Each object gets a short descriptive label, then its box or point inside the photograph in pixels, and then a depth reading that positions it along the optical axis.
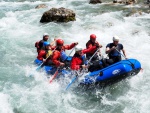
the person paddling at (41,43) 12.38
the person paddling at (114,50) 10.58
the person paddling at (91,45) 11.14
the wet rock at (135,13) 19.45
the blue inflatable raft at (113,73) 10.02
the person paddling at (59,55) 10.90
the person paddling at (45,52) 11.95
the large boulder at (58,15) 18.83
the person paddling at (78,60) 10.26
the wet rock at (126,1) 22.48
